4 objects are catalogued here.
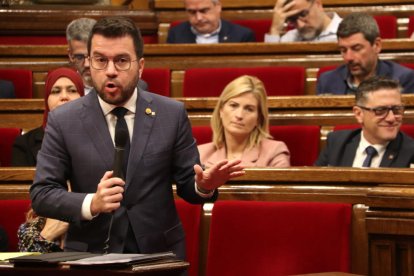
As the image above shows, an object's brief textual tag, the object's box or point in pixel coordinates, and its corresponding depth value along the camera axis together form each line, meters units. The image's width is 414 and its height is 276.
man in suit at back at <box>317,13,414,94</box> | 15.72
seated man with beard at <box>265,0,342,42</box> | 16.42
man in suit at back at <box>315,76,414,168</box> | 15.06
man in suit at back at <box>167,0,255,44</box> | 16.51
